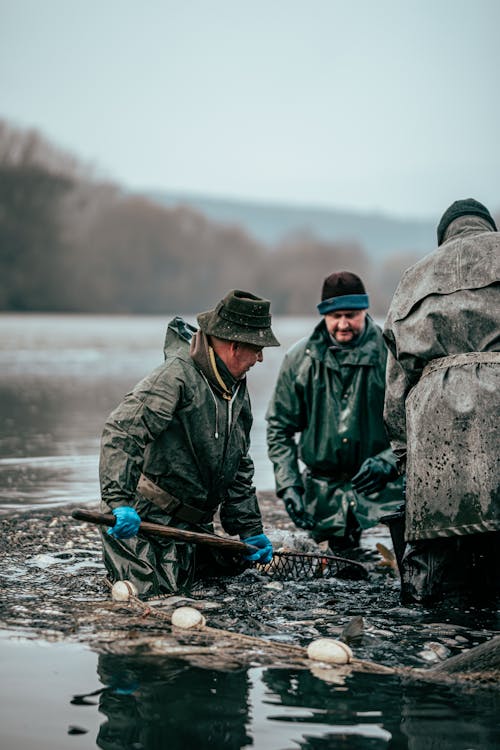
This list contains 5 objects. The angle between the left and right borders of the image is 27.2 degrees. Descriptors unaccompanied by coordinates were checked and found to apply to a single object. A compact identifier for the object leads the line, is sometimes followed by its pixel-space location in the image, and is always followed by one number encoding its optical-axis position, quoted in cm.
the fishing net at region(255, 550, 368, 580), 605
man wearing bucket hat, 510
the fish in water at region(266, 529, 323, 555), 675
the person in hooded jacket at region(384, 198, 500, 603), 484
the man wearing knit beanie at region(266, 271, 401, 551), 671
